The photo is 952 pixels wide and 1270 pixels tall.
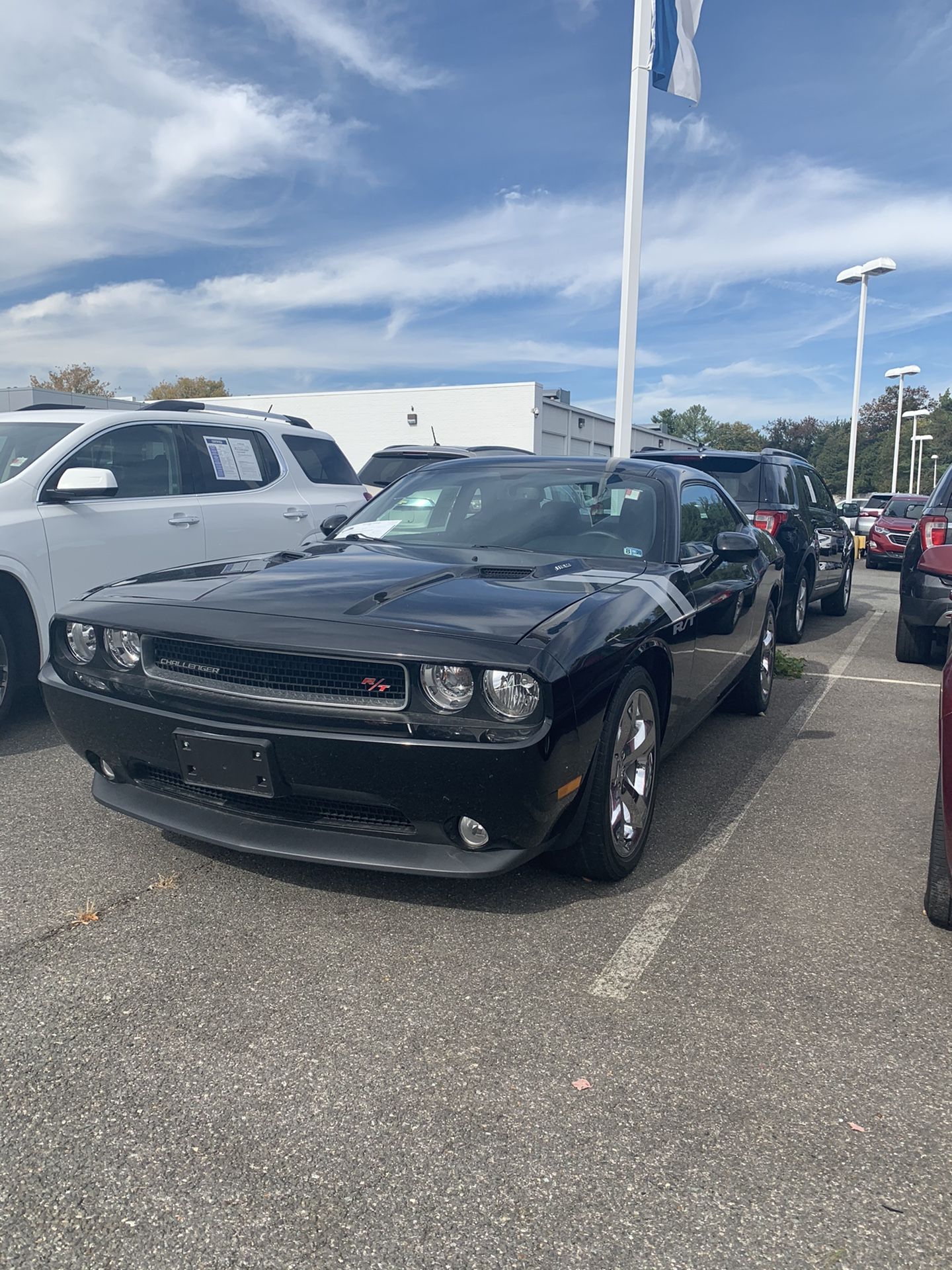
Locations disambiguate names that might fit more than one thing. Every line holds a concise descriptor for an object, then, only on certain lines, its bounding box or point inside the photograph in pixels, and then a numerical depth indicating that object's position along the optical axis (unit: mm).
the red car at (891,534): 18781
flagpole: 10328
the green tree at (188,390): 57344
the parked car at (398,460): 11898
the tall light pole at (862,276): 27891
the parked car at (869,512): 24078
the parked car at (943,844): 2863
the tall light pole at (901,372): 39000
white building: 28516
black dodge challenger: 2830
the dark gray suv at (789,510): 8773
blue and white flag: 10500
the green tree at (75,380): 64688
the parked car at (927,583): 7230
